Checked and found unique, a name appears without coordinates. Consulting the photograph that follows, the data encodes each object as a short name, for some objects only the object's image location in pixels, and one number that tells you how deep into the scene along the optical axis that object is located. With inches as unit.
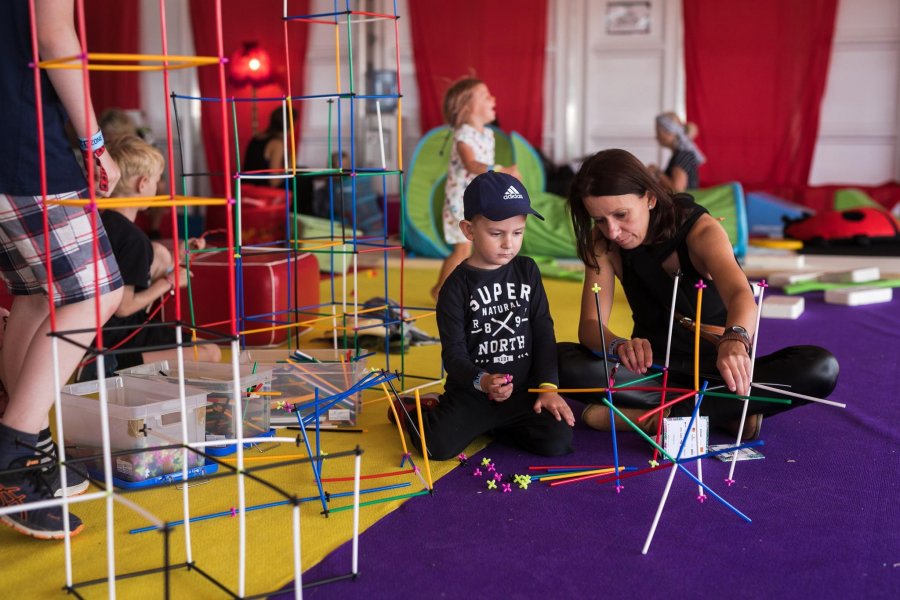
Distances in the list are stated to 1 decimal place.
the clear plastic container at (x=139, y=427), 76.6
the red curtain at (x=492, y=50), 292.4
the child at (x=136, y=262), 106.9
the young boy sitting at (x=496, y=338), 85.3
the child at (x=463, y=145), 163.2
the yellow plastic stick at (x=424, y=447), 73.2
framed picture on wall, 290.2
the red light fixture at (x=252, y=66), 309.3
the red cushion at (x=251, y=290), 128.8
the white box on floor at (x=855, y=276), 186.1
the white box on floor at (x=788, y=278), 187.2
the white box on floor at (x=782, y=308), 157.2
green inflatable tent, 215.9
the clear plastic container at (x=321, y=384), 95.2
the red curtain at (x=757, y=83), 270.8
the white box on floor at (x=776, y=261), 218.4
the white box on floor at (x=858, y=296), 169.6
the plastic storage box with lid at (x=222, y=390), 86.9
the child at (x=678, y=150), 226.5
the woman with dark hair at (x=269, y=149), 251.3
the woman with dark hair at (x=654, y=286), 84.9
